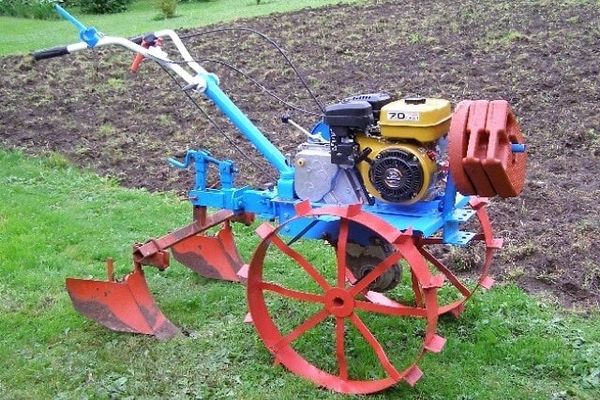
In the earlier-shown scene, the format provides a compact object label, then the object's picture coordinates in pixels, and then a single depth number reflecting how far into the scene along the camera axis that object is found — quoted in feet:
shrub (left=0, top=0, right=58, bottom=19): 72.13
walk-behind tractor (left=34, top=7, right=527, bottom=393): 11.73
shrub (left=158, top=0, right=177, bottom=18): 67.10
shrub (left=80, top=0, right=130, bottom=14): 76.79
